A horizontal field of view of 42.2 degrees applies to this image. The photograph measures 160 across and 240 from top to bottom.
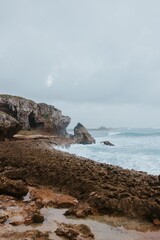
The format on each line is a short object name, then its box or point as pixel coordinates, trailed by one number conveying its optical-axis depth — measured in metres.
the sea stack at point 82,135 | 32.12
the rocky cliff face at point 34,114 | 28.14
